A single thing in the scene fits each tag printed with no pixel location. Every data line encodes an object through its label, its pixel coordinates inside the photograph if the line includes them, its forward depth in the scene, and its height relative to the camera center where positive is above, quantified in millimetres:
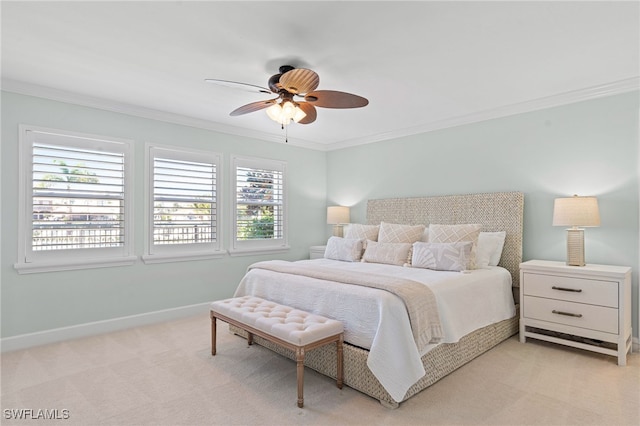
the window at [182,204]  4129 +96
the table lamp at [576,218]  3115 -33
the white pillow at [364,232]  4578 -243
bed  2299 -713
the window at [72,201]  3334 +107
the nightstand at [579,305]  2889 -780
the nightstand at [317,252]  5352 -588
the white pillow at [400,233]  4160 -239
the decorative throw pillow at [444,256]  3363 -411
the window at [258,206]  4896 +101
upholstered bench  2287 -785
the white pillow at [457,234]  3628 -219
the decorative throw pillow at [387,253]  3846 -438
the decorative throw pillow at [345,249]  4246 -440
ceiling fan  2479 +888
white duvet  2268 -714
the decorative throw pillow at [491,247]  3717 -349
